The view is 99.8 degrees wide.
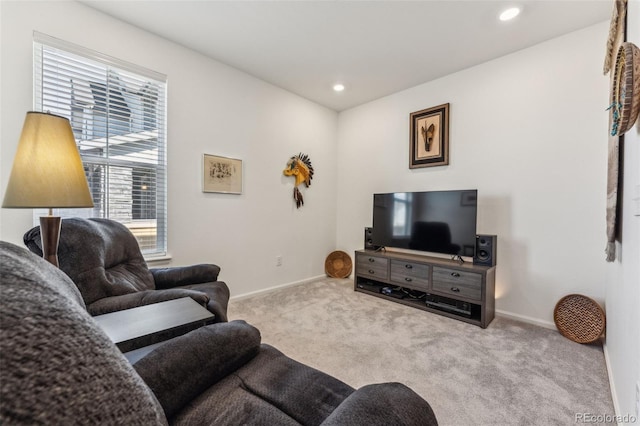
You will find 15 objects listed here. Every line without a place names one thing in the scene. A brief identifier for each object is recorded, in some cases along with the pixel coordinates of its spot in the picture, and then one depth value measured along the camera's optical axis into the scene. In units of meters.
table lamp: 1.17
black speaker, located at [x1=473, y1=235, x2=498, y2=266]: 2.61
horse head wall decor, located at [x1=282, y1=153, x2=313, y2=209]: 3.63
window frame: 2.03
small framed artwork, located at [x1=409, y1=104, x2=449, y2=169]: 3.16
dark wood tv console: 2.53
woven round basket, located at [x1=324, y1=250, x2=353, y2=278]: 4.09
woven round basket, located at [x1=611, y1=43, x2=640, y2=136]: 1.14
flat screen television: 2.72
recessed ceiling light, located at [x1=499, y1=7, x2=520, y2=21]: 2.12
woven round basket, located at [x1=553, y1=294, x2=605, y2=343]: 2.10
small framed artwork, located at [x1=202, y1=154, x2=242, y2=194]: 2.84
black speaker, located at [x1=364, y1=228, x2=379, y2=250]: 3.55
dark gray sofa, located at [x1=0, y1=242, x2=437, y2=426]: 0.27
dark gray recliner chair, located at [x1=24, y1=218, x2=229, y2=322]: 1.51
